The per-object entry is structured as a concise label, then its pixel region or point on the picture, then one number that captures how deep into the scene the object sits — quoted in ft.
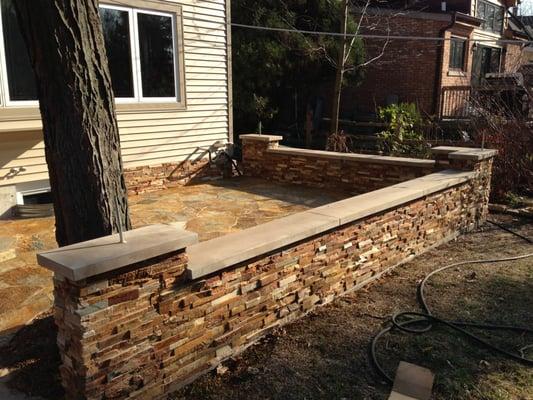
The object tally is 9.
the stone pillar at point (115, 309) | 7.72
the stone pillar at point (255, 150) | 27.68
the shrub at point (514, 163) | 26.04
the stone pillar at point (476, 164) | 20.38
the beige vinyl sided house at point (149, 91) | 20.02
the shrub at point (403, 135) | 32.96
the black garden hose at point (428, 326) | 10.81
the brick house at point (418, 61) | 49.42
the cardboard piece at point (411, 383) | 9.11
